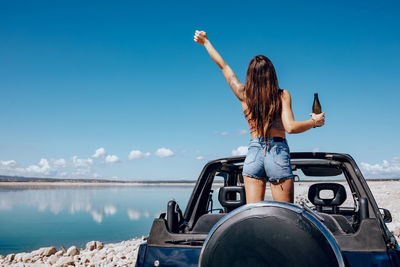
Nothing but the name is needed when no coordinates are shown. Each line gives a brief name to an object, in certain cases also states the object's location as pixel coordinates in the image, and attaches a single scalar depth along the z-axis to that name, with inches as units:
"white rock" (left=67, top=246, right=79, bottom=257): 413.6
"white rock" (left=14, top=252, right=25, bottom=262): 444.1
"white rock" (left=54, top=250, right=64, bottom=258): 412.4
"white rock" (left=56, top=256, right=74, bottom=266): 341.4
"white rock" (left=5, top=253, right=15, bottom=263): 452.8
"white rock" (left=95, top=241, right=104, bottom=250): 471.7
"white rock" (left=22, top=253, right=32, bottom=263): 422.0
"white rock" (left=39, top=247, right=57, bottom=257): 442.9
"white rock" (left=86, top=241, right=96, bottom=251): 463.8
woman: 100.2
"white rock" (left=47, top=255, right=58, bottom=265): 386.0
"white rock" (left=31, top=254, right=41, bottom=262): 421.7
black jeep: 65.9
